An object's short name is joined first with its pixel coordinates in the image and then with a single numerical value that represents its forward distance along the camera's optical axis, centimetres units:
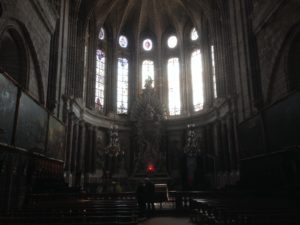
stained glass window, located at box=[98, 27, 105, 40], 2974
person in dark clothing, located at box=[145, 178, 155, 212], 1145
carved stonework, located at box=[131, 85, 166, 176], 2606
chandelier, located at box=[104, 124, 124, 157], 2327
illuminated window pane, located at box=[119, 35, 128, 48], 3171
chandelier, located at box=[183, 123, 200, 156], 2412
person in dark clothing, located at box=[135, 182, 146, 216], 1086
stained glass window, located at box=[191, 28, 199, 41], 2992
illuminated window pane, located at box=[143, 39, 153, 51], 3232
